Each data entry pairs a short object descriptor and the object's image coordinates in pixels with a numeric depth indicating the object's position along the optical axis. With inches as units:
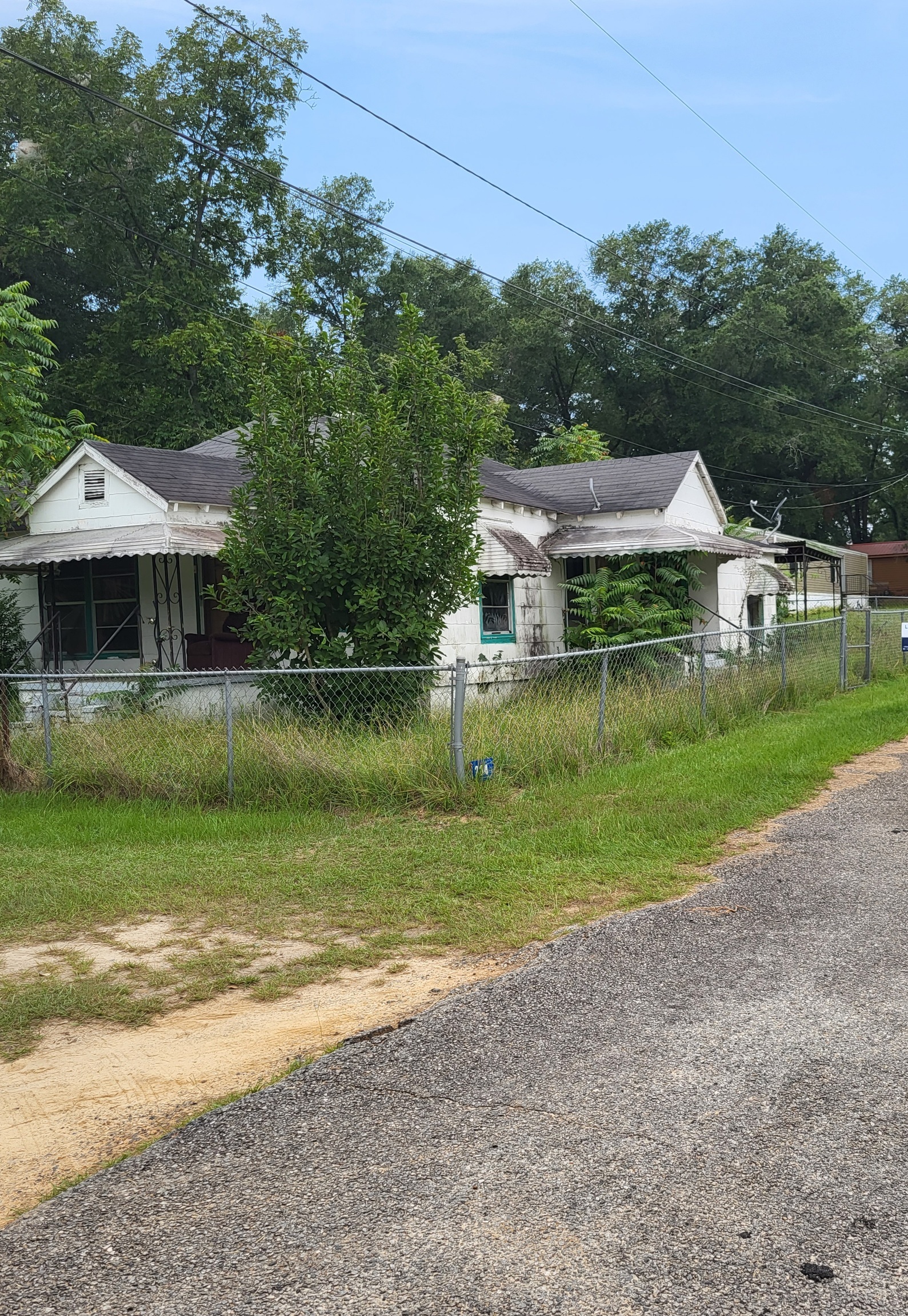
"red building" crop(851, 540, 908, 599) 2059.5
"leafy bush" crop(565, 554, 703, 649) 758.5
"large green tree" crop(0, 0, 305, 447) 1446.9
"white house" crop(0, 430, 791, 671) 650.8
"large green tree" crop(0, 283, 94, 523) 637.9
